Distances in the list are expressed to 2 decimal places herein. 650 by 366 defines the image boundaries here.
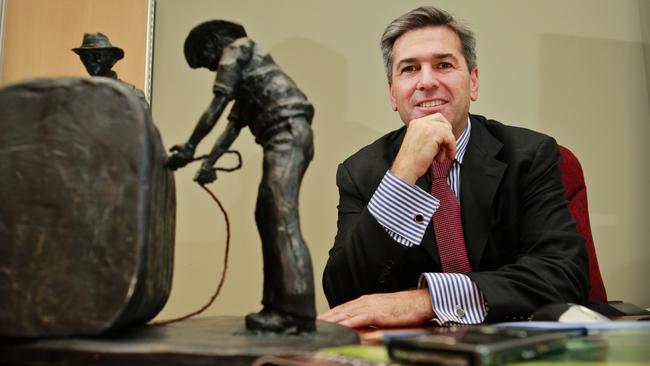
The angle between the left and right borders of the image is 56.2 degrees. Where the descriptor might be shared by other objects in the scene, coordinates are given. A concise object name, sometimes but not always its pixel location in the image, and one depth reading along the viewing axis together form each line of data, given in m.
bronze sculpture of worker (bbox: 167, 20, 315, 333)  0.78
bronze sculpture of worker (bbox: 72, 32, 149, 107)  1.38
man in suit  1.13
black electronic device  0.51
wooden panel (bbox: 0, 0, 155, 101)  2.15
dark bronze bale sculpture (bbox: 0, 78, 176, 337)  0.72
